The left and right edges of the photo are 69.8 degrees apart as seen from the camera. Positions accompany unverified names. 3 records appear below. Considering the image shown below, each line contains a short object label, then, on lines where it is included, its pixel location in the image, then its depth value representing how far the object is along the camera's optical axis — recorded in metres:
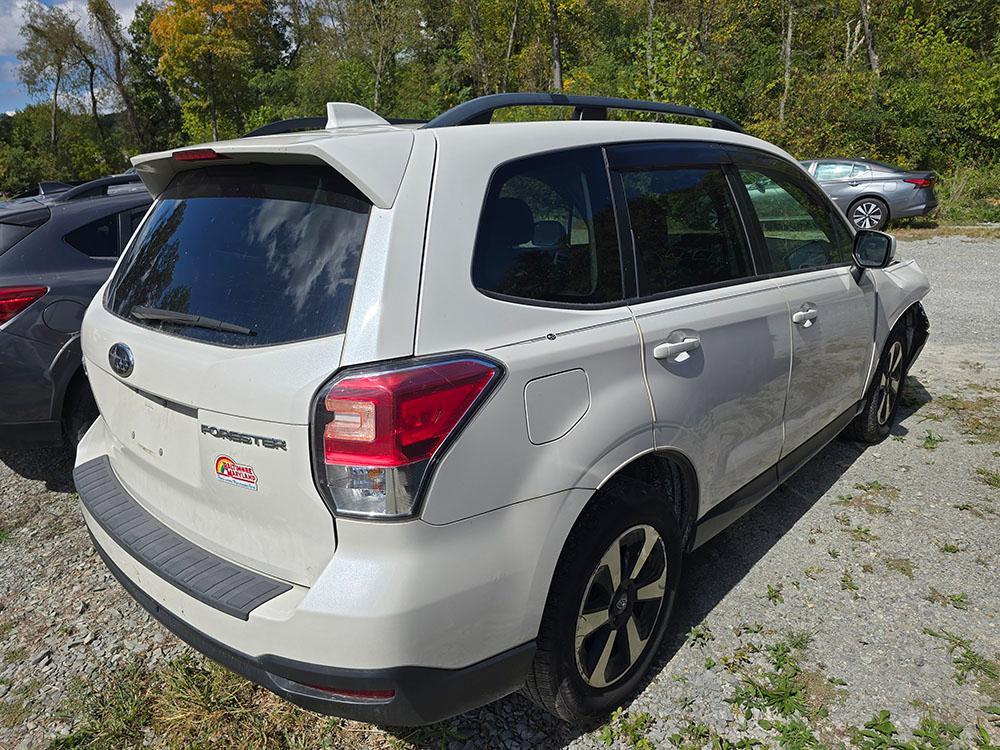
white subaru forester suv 1.71
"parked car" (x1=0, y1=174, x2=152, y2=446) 3.70
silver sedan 14.88
